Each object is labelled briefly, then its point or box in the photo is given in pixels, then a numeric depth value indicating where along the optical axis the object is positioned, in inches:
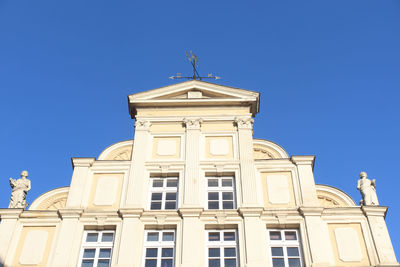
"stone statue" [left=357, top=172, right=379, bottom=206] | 711.1
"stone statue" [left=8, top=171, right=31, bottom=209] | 719.7
